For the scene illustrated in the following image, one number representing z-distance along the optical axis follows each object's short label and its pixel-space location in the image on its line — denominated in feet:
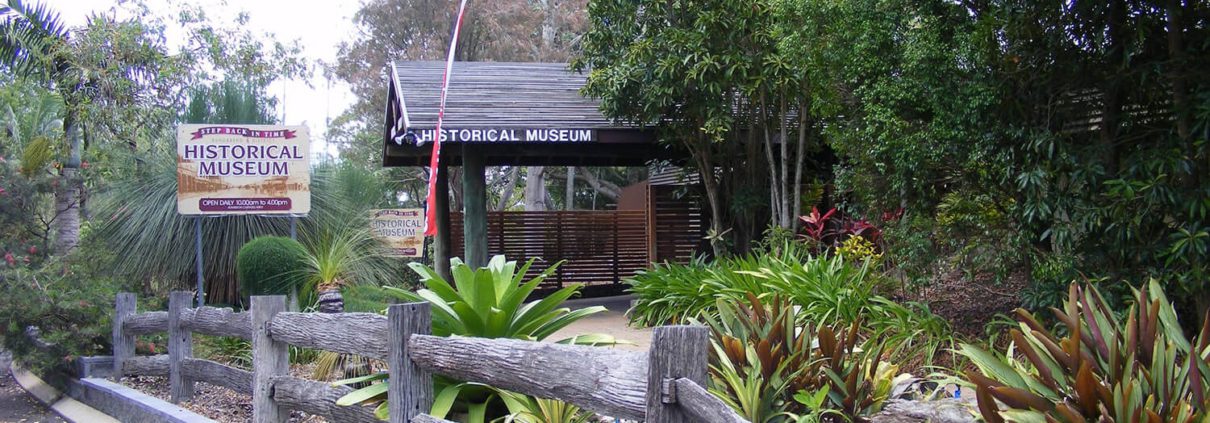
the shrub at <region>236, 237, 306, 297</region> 35.42
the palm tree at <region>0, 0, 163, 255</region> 45.98
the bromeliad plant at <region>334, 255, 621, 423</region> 17.78
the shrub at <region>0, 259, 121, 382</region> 31.09
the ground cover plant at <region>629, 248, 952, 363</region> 25.72
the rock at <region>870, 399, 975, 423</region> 16.47
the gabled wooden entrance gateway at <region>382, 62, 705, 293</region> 40.73
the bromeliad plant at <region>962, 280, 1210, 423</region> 12.46
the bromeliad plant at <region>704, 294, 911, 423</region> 16.63
